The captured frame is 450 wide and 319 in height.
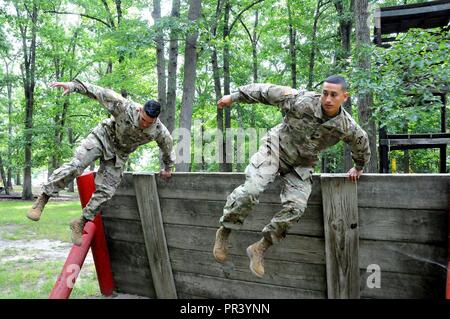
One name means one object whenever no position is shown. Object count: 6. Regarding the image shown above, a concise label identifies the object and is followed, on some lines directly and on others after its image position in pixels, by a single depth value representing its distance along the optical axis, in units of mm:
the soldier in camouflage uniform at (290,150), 2988
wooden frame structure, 8245
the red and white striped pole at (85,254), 3736
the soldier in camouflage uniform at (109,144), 3961
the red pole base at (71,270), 3693
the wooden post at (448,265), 2451
